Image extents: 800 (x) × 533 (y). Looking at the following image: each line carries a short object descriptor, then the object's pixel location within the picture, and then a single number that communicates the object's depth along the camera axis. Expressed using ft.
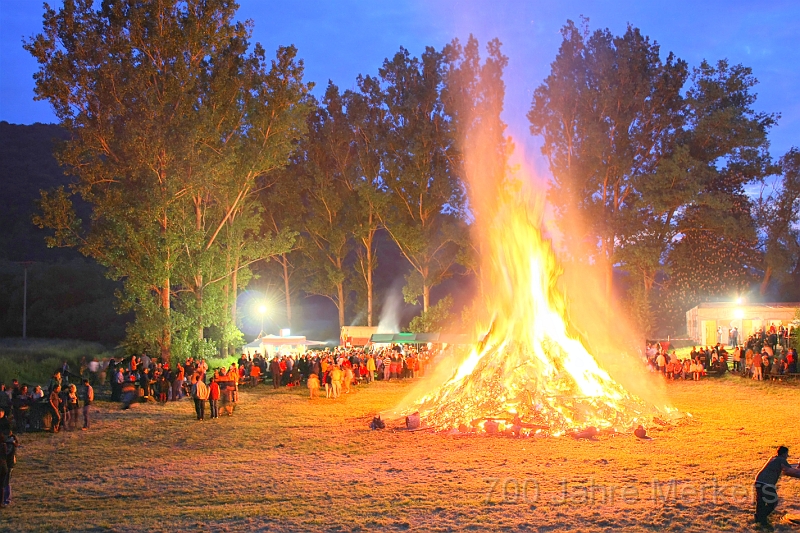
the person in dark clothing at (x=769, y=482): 26.27
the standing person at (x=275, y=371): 87.45
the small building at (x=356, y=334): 132.77
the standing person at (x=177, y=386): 73.51
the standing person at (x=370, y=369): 93.52
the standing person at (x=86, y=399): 55.31
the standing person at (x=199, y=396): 58.80
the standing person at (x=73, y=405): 53.72
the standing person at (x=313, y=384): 73.96
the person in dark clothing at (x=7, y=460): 31.40
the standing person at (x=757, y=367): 82.69
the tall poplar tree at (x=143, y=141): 88.38
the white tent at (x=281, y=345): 110.73
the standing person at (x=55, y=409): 52.85
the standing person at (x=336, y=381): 74.95
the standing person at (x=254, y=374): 88.78
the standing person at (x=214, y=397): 60.34
